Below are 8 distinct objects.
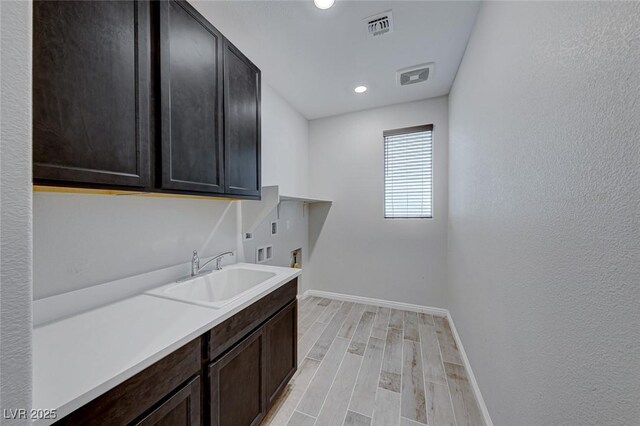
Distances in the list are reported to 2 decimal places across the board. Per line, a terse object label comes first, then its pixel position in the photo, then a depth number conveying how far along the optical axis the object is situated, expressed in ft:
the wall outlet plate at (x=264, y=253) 7.65
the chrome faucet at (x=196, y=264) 5.07
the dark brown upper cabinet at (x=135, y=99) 2.48
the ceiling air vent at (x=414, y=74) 7.07
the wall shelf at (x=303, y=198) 7.00
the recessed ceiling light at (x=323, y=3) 4.75
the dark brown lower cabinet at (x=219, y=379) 2.30
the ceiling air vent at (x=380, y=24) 5.19
